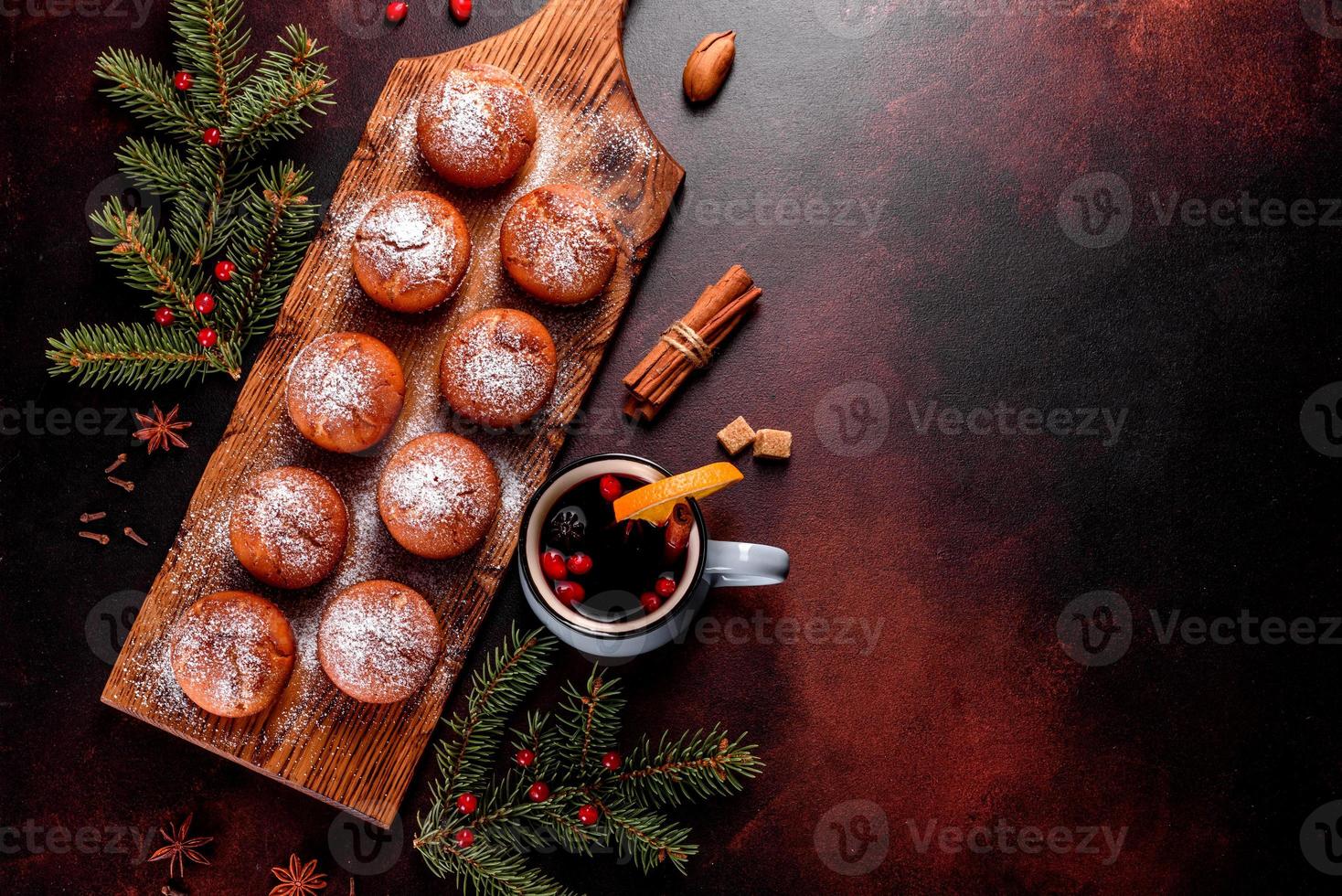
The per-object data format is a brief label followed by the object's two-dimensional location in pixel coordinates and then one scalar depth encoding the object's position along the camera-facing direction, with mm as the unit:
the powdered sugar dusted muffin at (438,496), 925
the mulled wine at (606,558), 906
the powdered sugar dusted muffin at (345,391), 925
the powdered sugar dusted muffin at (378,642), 921
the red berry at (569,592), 908
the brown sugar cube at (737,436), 966
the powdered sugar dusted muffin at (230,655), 920
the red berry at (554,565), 903
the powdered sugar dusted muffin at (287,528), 925
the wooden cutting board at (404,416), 940
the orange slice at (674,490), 859
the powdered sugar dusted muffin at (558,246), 935
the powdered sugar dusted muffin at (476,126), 937
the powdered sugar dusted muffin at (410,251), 931
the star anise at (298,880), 958
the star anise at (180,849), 956
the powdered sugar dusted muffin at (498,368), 930
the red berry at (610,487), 904
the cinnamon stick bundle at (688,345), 960
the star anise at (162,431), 964
